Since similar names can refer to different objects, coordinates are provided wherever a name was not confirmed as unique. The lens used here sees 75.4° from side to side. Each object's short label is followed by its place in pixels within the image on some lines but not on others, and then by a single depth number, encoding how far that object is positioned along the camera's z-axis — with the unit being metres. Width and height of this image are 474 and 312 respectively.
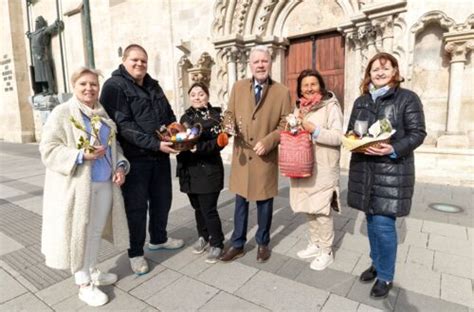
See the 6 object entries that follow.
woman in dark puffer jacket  2.25
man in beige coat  2.88
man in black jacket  2.71
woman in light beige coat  2.73
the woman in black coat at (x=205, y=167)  2.98
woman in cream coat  2.26
